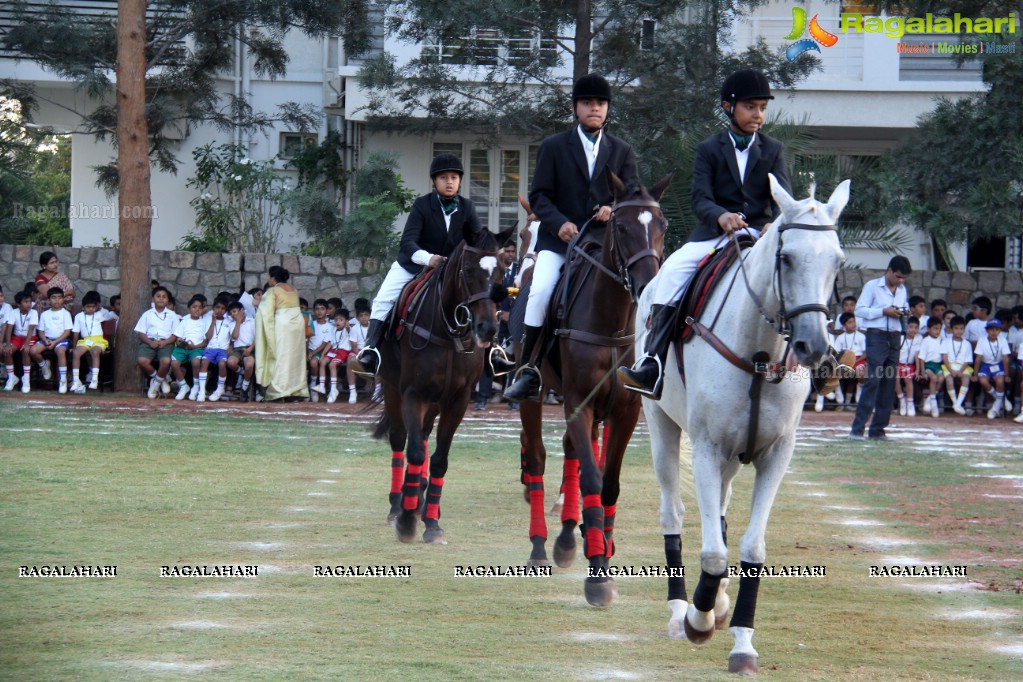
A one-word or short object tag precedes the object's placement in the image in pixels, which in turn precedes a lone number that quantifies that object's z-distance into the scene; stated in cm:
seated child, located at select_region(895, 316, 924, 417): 2270
